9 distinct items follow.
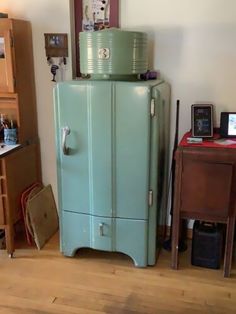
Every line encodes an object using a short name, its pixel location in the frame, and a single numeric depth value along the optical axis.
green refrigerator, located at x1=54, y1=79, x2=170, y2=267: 2.20
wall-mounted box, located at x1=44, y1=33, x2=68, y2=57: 2.64
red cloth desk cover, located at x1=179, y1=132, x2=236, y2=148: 2.21
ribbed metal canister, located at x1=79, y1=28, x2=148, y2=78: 2.19
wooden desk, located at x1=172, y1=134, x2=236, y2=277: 2.15
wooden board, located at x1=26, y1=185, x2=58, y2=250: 2.66
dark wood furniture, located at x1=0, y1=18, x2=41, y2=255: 2.46
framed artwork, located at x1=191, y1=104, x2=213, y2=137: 2.43
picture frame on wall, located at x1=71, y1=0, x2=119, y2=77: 2.58
